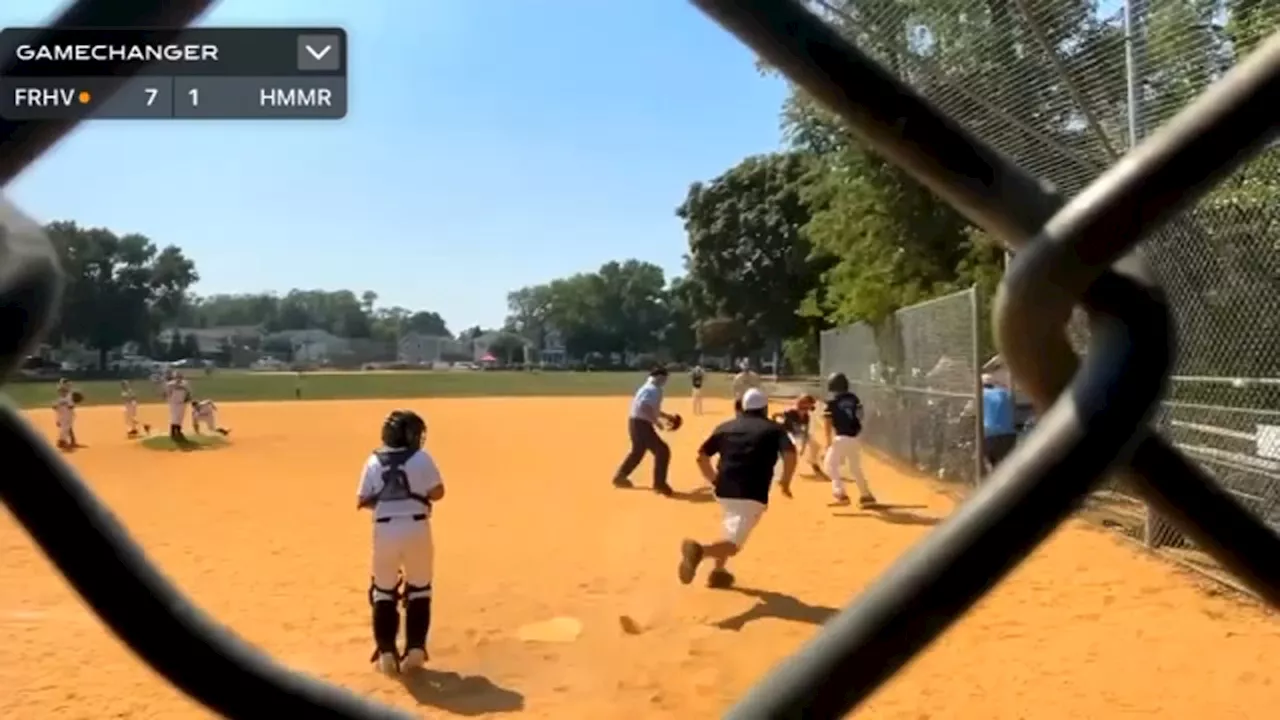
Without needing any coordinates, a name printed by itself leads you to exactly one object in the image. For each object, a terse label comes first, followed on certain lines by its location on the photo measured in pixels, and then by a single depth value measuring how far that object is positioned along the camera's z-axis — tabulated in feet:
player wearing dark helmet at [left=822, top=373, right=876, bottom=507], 42.24
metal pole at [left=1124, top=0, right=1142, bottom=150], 21.71
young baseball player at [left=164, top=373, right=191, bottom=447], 76.33
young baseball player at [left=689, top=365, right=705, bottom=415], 100.73
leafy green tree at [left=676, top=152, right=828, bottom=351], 173.37
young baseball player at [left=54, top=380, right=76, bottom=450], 67.82
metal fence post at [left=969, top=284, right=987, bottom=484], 39.27
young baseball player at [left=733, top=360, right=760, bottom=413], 50.10
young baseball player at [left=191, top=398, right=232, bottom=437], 87.45
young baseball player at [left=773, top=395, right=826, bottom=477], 51.11
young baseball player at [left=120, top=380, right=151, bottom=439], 85.25
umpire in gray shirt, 47.80
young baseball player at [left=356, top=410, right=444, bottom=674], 21.06
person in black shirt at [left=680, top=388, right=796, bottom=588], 26.73
